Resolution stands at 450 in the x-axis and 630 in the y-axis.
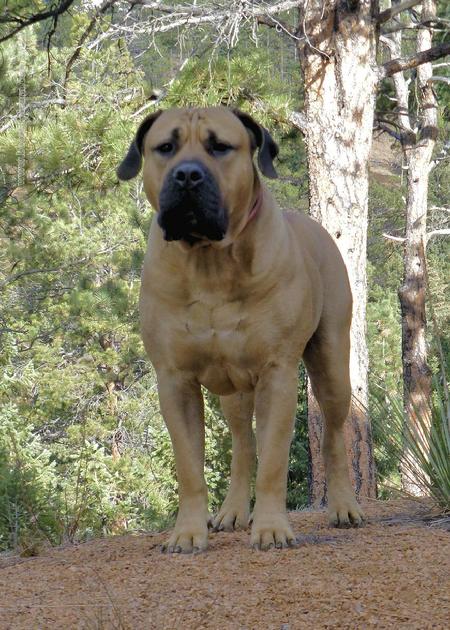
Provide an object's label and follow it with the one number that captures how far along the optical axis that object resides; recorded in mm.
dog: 8148
